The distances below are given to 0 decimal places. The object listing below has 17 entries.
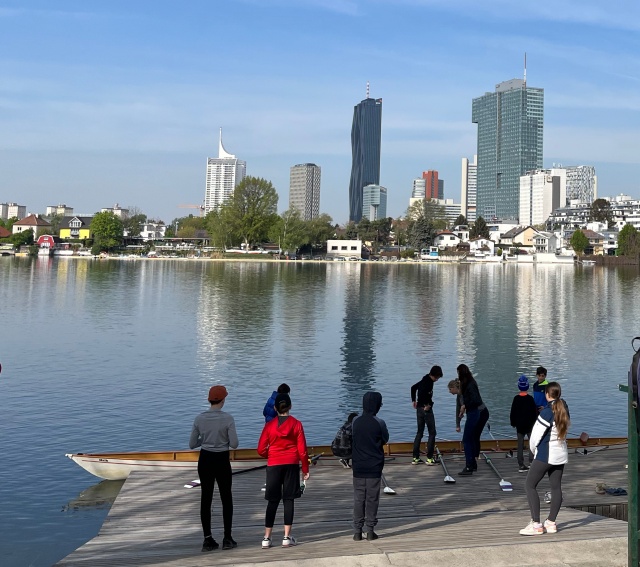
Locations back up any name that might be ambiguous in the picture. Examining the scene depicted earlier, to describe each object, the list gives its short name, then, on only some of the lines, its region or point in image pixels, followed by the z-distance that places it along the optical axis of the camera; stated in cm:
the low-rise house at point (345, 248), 19538
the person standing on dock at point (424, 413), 1384
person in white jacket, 968
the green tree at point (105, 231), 18900
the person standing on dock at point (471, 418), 1346
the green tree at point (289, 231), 17688
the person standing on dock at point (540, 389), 1441
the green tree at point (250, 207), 17488
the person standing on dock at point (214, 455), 948
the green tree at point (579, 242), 19225
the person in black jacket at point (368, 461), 954
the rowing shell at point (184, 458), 1419
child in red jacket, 942
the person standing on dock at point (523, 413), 1335
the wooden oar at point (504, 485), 1261
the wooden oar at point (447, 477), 1296
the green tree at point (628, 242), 17700
